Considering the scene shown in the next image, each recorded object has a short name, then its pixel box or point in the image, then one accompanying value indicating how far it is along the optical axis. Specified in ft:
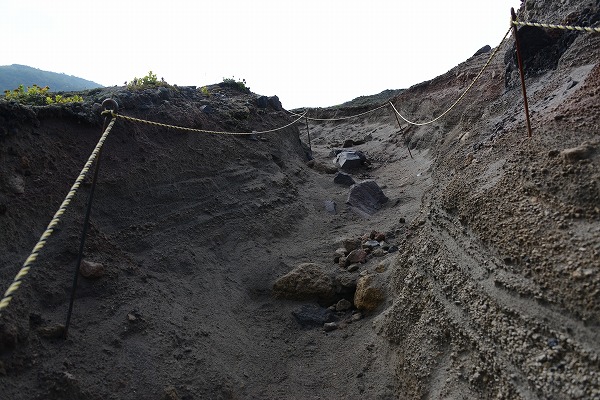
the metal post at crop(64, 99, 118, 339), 11.34
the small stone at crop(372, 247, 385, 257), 17.25
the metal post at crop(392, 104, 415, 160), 33.13
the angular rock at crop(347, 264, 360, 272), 16.70
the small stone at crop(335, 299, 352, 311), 15.31
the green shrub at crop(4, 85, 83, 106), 17.25
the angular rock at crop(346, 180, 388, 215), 23.63
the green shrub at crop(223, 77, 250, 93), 33.39
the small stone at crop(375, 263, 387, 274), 15.45
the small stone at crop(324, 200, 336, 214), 23.72
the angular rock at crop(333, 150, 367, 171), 32.60
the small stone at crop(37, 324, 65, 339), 11.10
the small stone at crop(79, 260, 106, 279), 13.21
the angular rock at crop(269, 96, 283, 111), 33.27
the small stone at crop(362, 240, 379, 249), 18.05
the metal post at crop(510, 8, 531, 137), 11.38
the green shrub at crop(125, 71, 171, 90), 23.31
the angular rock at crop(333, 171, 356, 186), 27.86
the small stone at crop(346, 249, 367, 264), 17.11
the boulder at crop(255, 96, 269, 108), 31.68
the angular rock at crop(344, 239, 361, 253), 18.44
